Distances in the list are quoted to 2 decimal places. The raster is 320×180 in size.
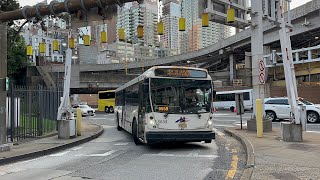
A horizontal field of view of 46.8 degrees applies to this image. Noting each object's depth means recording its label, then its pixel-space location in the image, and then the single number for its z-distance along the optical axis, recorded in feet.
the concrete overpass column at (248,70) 187.51
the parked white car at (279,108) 75.97
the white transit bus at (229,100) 140.77
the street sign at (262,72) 48.08
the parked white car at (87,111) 135.95
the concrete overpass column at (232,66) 215.92
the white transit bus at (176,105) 39.40
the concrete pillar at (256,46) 52.70
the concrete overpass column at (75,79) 156.46
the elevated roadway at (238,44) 129.18
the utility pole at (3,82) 38.68
